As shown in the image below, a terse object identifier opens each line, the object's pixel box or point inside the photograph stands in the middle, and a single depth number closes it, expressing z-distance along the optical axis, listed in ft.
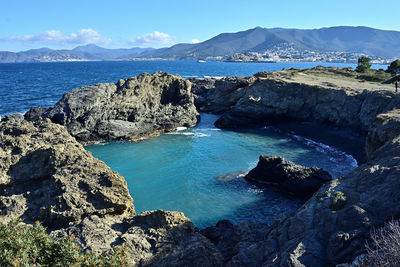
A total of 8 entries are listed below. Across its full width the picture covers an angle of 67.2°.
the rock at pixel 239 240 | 34.53
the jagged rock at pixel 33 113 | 136.93
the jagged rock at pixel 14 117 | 127.34
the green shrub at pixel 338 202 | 35.32
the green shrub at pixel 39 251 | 24.82
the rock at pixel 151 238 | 36.01
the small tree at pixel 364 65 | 206.18
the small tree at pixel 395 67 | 200.54
